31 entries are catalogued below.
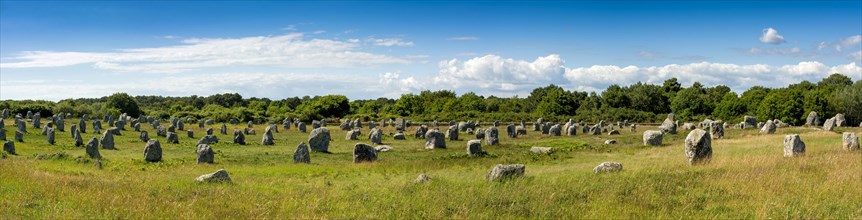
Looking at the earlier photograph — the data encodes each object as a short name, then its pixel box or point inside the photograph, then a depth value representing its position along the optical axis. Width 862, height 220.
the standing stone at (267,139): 42.37
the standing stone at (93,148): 30.56
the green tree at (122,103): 93.31
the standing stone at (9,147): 31.55
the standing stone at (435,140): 38.25
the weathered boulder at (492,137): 40.56
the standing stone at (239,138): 42.37
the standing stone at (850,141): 26.09
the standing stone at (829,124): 46.99
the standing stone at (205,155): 28.16
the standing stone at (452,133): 46.38
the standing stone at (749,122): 57.59
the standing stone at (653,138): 36.41
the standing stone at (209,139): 38.69
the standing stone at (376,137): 41.98
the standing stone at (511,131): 50.31
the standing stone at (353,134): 48.11
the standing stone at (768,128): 42.70
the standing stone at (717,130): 40.78
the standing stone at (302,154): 29.47
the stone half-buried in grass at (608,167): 19.70
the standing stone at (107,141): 35.94
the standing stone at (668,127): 48.25
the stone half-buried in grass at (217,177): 18.00
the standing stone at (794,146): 24.14
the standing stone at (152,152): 28.72
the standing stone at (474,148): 31.69
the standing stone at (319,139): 35.19
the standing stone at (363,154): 29.19
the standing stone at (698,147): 22.52
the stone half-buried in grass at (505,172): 17.55
